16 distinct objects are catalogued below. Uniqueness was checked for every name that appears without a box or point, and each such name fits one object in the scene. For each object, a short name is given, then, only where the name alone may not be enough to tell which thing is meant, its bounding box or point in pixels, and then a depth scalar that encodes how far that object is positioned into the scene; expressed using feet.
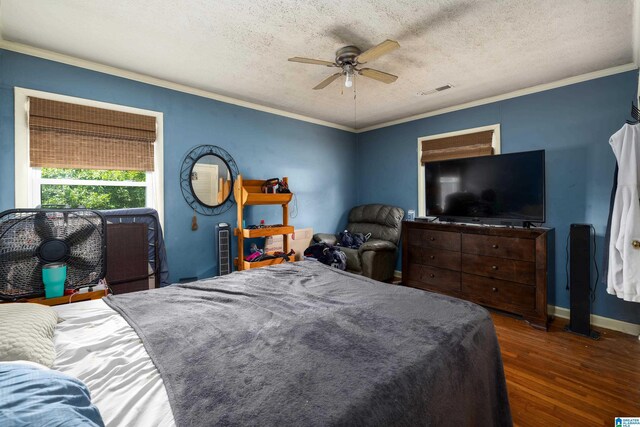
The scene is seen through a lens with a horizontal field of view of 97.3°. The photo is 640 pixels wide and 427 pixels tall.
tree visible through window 8.23
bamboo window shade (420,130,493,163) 11.76
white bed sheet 2.41
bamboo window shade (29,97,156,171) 7.80
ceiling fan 6.84
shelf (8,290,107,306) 4.96
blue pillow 1.69
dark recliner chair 12.76
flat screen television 9.75
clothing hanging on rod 7.25
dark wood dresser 9.19
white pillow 2.74
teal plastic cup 4.84
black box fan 4.63
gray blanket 2.54
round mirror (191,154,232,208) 10.73
